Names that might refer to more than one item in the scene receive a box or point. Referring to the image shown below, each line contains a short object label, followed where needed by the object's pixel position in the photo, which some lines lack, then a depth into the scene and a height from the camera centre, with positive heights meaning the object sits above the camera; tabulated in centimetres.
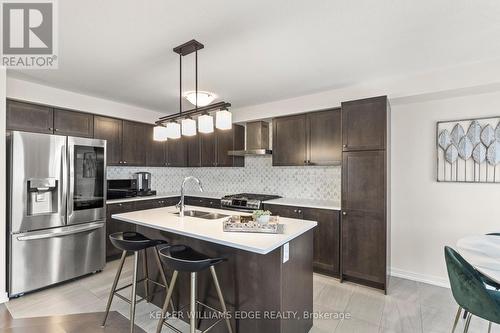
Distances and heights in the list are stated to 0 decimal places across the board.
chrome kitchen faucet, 258 -41
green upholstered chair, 153 -80
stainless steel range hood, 430 +49
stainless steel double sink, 268 -54
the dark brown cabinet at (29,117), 309 +63
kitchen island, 180 -85
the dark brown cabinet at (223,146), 473 +39
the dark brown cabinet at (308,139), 358 +42
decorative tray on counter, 194 -48
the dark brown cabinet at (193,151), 516 +32
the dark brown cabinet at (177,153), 503 +28
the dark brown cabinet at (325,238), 328 -95
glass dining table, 157 -63
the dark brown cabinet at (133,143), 432 +40
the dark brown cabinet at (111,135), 396 +51
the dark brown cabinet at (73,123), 351 +63
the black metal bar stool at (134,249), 216 -72
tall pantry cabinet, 294 -31
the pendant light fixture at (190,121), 208 +41
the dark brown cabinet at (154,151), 468 +29
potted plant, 205 -42
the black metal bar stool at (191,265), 174 -74
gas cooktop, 386 -55
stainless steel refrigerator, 277 -52
